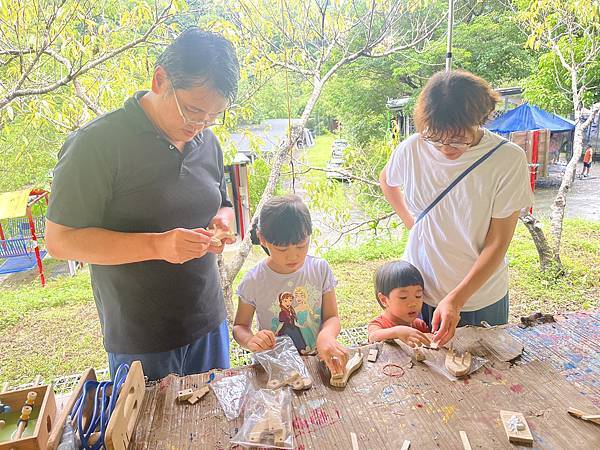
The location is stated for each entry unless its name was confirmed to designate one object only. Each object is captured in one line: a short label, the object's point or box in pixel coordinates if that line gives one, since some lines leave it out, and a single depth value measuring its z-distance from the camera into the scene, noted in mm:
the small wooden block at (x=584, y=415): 884
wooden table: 867
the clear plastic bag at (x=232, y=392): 961
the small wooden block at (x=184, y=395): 996
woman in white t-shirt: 1236
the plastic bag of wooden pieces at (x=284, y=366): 1048
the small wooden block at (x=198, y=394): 990
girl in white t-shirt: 1304
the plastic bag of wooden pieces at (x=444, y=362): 1064
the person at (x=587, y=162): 6523
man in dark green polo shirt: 976
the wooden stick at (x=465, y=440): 834
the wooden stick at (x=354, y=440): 840
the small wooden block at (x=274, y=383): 1043
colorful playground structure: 3503
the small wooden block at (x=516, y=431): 840
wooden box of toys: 759
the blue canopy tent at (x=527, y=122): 6160
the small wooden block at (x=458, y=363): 1057
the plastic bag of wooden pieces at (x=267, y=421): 864
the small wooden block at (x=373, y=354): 1146
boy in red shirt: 1418
